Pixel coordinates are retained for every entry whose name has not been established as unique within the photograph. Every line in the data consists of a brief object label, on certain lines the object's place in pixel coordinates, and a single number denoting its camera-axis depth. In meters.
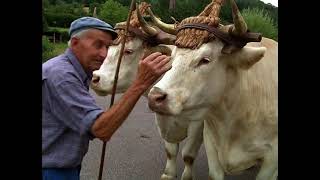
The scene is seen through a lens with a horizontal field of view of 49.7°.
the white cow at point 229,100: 2.32
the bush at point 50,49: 11.79
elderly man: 1.78
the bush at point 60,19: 17.75
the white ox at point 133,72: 3.18
